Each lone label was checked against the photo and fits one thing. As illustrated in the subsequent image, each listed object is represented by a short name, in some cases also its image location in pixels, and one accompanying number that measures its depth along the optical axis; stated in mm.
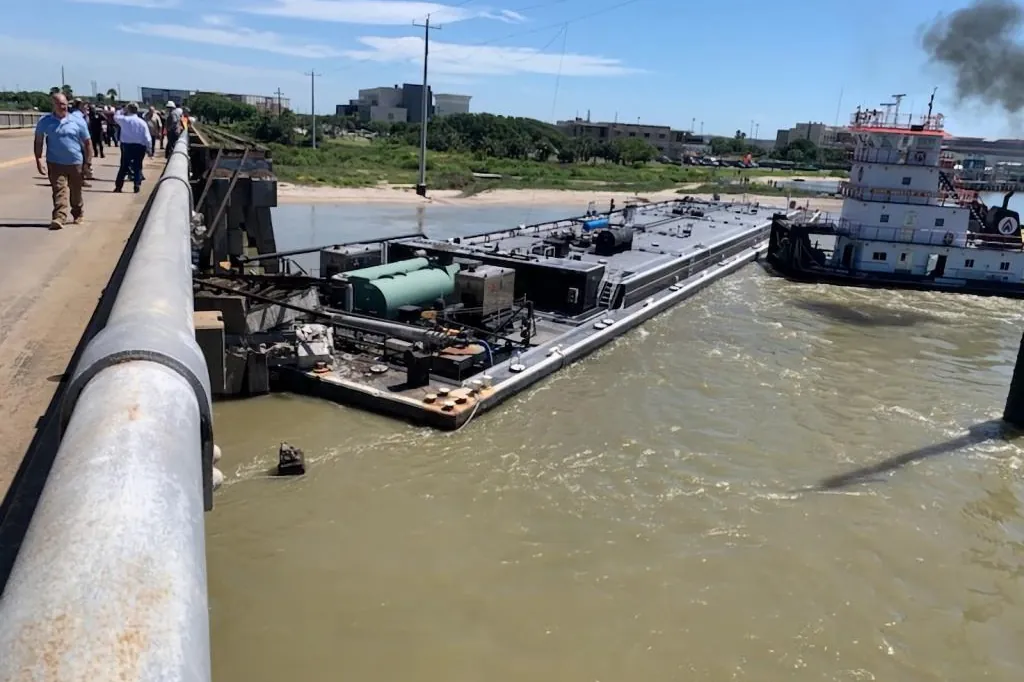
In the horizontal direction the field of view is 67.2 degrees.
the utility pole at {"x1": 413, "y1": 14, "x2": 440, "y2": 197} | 53719
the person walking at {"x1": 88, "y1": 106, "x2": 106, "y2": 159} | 23162
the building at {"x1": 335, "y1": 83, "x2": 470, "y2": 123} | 195125
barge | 16219
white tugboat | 35844
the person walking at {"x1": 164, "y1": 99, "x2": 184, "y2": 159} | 20688
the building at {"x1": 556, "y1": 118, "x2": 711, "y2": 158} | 163875
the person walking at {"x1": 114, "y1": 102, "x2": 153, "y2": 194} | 14172
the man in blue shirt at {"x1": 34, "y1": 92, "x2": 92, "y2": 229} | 9305
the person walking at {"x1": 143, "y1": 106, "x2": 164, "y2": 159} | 27003
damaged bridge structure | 1364
